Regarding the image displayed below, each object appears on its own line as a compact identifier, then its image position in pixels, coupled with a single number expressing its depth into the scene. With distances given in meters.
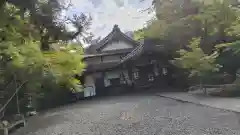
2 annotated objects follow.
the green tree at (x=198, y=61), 7.49
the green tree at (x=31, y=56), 4.42
